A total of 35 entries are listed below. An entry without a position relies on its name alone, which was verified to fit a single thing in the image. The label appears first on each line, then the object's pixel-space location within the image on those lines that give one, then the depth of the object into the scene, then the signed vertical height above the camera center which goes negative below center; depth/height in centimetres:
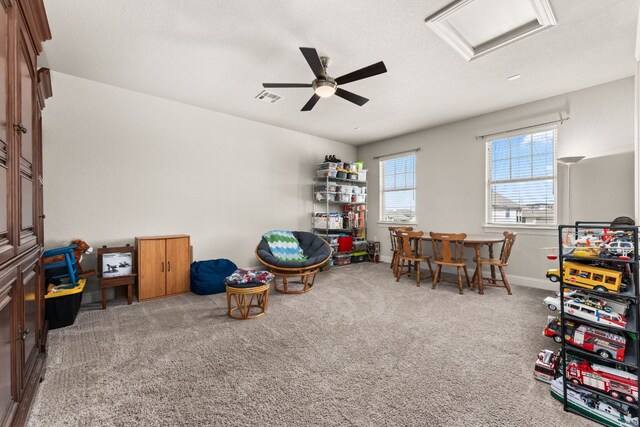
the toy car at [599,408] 138 -103
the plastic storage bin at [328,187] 559 +52
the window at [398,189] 576 +49
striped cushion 437 -55
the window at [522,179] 402 +50
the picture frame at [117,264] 326 -62
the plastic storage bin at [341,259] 566 -97
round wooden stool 281 -94
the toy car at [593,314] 141 -55
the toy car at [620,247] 138 -19
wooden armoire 115 +0
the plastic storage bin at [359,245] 604 -75
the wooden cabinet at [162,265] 343 -69
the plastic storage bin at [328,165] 559 +96
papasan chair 375 -73
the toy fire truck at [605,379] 138 -89
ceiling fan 245 +133
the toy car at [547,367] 176 -101
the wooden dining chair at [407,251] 422 -65
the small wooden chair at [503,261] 369 -68
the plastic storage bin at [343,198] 585 +29
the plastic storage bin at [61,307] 259 -90
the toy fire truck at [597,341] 143 -71
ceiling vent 379 +163
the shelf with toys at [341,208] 564 +9
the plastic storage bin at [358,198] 599 +30
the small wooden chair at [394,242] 493 -60
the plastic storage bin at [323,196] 569 +33
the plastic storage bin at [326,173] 553 +79
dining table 370 -45
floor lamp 342 +62
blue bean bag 367 -88
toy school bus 141 -36
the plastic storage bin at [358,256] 597 -99
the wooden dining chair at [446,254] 374 -62
